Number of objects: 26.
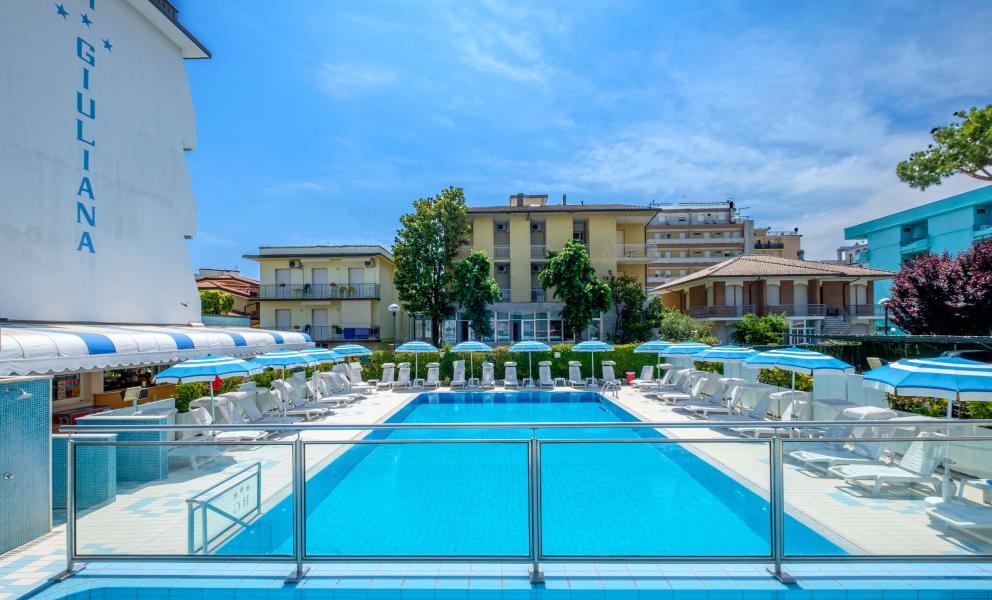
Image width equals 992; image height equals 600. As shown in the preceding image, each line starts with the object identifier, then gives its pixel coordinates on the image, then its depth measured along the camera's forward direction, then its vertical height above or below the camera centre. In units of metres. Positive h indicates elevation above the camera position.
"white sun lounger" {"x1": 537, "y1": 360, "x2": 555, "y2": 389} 22.02 -3.21
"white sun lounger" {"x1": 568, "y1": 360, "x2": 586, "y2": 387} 22.27 -3.22
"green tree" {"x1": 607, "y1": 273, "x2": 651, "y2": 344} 29.66 -0.16
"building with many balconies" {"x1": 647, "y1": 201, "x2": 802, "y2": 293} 66.38 +10.04
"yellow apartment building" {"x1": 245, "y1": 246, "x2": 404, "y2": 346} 37.22 +1.80
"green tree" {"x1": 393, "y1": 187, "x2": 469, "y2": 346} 31.25 +3.85
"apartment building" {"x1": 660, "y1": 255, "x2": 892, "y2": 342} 35.06 +0.70
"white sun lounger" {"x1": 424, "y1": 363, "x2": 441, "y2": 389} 21.97 -3.14
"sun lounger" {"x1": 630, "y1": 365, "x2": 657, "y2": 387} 20.30 -3.09
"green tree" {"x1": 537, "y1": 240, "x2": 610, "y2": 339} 28.42 +1.30
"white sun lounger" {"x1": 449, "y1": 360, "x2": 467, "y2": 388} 22.11 -3.14
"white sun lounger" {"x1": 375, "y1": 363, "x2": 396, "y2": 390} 22.47 -3.27
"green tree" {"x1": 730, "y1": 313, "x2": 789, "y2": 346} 25.95 -1.44
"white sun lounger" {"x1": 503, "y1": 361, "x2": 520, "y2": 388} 22.31 -3.28
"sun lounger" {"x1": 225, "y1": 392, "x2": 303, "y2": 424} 12.39 -2.54
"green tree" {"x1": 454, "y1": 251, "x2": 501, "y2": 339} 29.41 +1.20
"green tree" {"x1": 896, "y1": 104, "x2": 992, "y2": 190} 19.91 +6.77
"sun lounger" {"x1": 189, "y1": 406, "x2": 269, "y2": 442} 10.28 -2.32
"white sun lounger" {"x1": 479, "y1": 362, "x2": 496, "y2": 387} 22.56 -3.24
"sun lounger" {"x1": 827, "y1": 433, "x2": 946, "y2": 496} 4.73 -1.83
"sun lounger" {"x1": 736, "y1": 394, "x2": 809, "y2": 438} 11.15 -2.57
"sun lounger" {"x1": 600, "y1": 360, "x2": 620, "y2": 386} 20.45 -3.03
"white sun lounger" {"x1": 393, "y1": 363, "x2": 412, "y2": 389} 21.59 -3.15
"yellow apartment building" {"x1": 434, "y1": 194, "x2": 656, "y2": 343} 33.75 +4.50
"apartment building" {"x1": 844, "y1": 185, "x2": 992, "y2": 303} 38.00 +6.83
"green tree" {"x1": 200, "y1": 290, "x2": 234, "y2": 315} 41.69 +0.94
